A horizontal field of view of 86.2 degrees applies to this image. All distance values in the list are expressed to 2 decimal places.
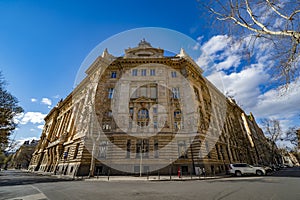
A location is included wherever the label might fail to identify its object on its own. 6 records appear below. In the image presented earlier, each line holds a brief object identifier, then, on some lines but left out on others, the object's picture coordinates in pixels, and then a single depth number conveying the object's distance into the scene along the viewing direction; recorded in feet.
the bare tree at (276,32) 18.07
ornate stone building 75.92
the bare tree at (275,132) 128.77
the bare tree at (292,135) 120.07
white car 66.85
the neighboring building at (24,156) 250.80
